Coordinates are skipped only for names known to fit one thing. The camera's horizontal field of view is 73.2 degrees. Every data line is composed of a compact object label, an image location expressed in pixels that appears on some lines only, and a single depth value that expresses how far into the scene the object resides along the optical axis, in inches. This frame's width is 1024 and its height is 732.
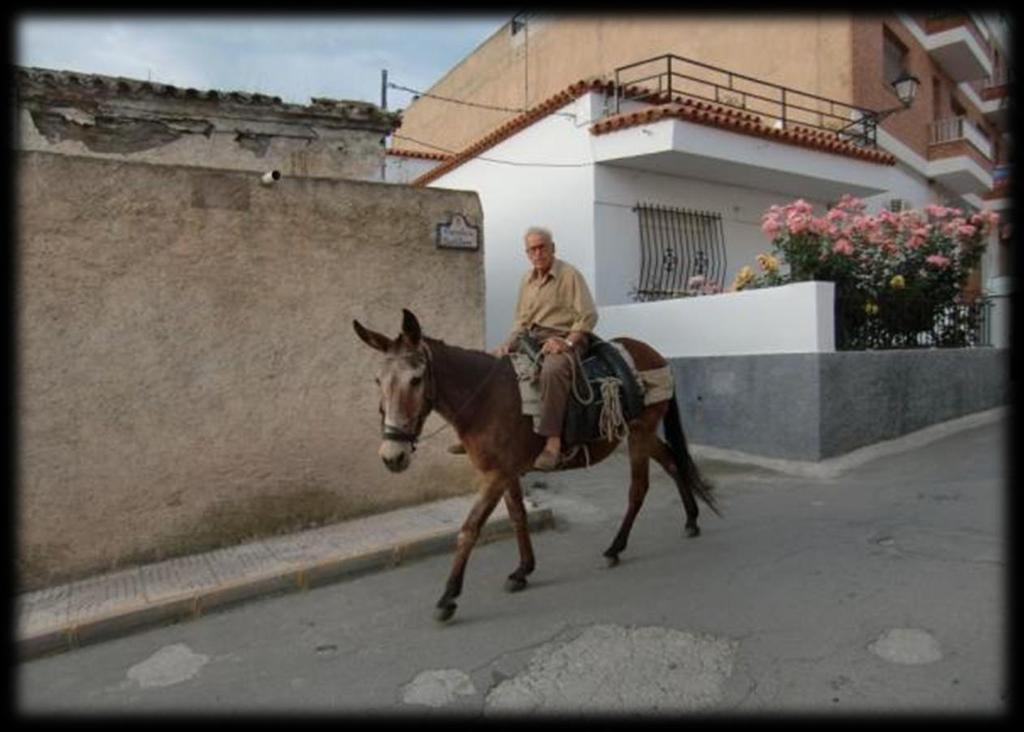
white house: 350.7
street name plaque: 254.7
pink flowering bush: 311.0
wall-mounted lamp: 486.3
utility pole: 730.8
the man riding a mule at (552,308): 178.2
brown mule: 143.9
